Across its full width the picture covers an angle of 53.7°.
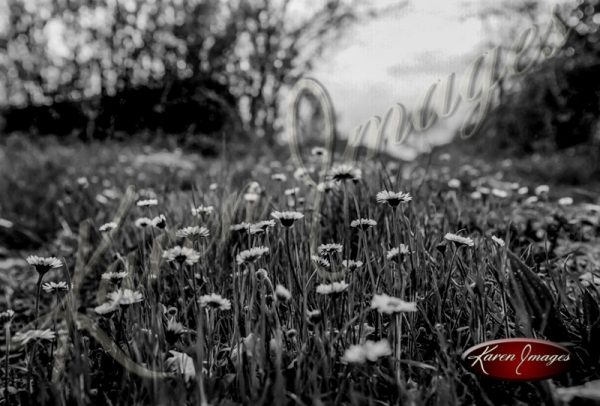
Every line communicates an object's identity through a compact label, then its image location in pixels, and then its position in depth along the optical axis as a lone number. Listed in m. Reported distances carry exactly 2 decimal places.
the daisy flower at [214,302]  0.35
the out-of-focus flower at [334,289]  0.34
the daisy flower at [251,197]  0.56
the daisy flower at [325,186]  0.54
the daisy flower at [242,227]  0.44
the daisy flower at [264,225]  0.42
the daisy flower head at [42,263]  0.38
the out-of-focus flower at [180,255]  0.37
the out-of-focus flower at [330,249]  0.40
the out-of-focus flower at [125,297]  0.36
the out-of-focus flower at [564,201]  0.72
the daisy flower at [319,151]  0.70
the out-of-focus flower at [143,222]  0.50
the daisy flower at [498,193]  0.71
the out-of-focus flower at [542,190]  0.74
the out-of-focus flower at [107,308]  0.35
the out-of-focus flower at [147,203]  0.51
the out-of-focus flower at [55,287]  0.40
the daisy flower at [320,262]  0.40
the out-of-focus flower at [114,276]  0.40
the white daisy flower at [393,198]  0.41
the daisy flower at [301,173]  0.68
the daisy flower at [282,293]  0.33
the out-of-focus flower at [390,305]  0.31
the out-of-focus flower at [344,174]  0.46
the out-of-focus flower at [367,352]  0.29
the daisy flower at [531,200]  0.71
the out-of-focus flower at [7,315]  0.38
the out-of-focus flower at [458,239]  0.40
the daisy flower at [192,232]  0.44
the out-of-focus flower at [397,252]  0.38
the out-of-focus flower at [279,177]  0.65
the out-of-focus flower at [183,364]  0.34
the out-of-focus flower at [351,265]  0.39
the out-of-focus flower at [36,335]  0.35
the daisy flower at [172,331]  0.34
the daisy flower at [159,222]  0.47
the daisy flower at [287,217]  0.40
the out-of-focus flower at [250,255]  0.38
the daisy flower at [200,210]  0.50
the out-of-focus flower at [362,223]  0.40
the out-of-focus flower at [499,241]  0.44
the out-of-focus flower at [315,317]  0.33
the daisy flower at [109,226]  0.50
